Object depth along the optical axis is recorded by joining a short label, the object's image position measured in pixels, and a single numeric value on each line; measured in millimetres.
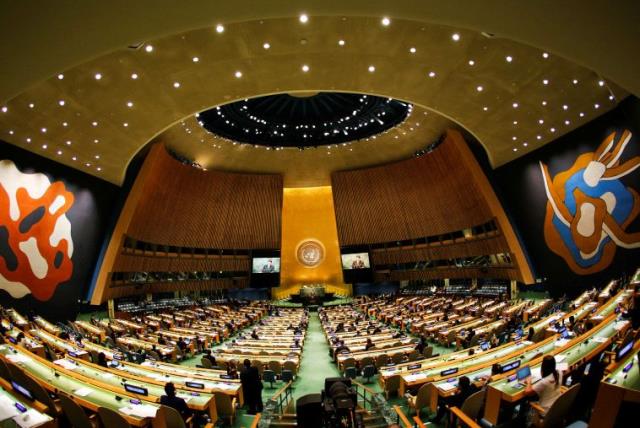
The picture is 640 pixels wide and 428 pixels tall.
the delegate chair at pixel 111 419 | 4090
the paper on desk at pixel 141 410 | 4625
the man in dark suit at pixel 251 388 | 6351
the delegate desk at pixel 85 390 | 4717
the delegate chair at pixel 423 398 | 5691
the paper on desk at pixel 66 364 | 6767
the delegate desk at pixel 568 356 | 4645
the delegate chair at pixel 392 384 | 6968
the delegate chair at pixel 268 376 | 8266
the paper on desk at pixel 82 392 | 5234
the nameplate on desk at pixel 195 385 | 6000
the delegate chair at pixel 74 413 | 4324
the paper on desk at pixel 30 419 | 3783
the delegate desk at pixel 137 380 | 5403
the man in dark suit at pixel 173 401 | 4875
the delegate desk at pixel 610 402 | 3039
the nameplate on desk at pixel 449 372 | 6124
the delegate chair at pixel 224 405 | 5738
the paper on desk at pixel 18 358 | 6340
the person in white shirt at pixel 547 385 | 4457
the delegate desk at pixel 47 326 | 12962
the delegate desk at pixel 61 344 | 8680
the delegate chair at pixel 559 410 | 3754
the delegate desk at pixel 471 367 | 5965
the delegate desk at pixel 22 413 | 3822
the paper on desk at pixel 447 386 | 5559
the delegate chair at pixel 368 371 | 8055
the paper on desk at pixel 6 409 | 3964
